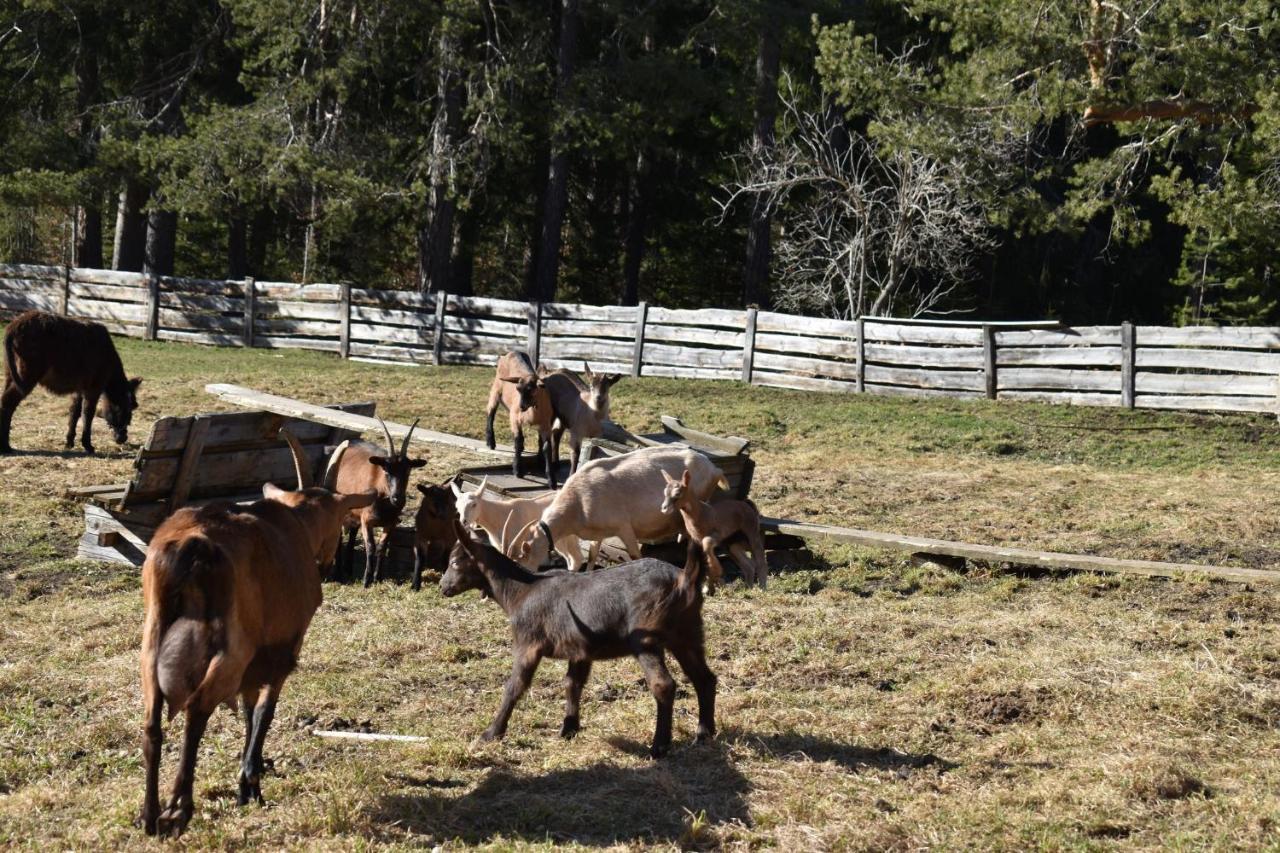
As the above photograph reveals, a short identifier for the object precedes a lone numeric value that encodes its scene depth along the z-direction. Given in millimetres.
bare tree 26250
